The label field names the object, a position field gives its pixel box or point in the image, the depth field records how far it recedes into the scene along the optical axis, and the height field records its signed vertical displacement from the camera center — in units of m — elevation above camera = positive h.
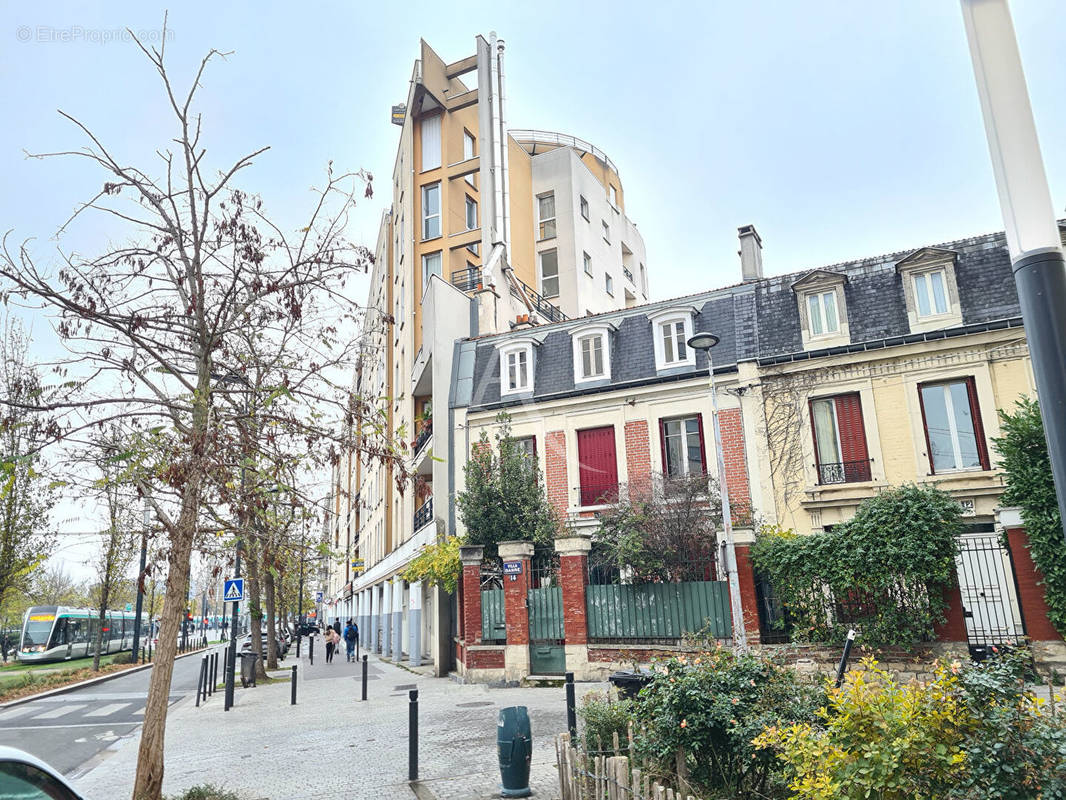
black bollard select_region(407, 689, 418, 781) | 8.82 -1.58
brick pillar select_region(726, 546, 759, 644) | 15.12 -0.05
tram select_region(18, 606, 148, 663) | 38.59 -0.99
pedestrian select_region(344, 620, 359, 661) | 34.25 -1.51
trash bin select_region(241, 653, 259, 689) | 22.06 -1.82
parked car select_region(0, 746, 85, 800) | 3.47 -0.74
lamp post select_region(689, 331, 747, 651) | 14.39 +0.64
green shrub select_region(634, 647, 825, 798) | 5.98 -1.01
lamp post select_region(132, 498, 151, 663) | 7.21 +0.20
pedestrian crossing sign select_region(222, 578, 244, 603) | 18.66 +0.41
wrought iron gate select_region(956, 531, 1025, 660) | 13.95 -0.27
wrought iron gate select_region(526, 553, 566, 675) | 17.47 -0.83
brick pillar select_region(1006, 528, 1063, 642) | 12.72 -0.29
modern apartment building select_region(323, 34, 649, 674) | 24.78 +14.73
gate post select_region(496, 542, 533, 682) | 17.58 -0.36
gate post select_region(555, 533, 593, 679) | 17.00 -0.08
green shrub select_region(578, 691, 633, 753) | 7.36 -1.25
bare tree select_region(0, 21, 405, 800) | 7.73 +2.73
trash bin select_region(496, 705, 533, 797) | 7.84 -1.59
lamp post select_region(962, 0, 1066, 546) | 3.26 +1.62
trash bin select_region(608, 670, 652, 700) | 9.09 -1.08
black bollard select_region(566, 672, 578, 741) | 8.29 -1.30
